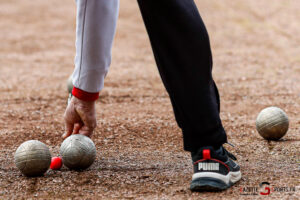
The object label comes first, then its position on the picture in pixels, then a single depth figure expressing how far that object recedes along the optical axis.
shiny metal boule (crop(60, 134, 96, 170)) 7.62
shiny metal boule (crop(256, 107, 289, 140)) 9.55
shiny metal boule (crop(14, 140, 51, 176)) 7.44
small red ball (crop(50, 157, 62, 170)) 7.92
